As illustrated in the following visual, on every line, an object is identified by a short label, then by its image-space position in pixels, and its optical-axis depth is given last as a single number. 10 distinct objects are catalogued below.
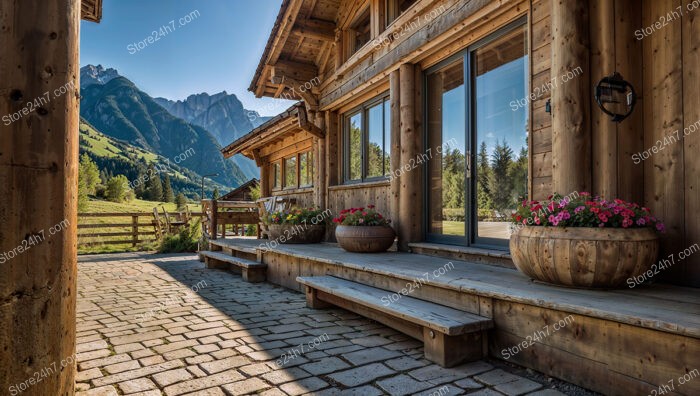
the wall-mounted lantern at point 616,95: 2.96
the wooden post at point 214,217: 9.45
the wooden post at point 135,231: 12.63
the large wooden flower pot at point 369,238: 5.18
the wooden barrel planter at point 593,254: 2.48
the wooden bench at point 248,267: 6.33
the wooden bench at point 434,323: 2.64
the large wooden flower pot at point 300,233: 7.09
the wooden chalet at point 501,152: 2.32
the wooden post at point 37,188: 1.66
